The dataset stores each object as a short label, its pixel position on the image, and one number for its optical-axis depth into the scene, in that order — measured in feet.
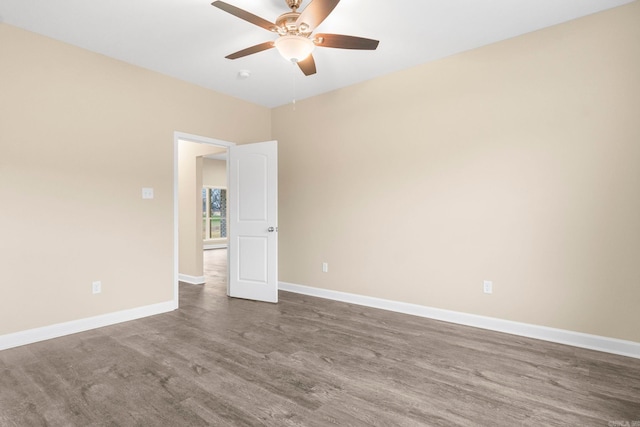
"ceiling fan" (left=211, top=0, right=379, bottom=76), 6.93
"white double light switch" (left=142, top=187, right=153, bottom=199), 12.24
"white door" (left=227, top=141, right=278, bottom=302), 14.28
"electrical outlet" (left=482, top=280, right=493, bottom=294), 10.67
